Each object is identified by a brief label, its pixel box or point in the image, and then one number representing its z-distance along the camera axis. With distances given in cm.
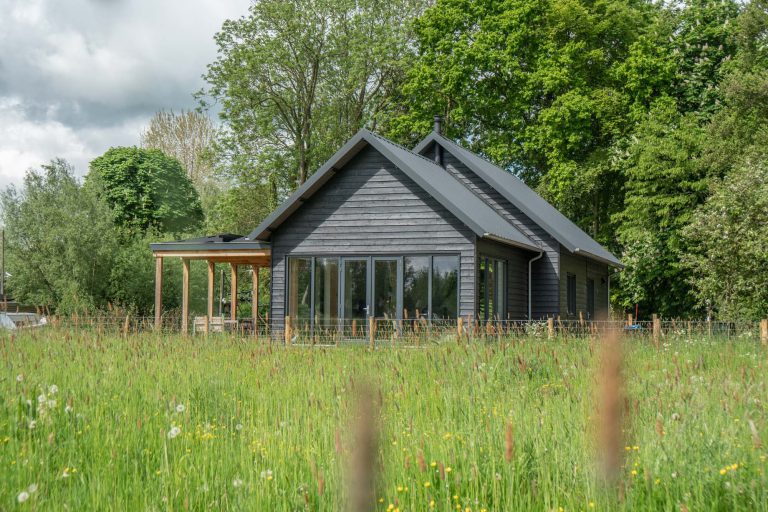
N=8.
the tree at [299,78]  3419
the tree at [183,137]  5197
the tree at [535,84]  3291
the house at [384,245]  2006
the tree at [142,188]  4244
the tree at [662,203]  2967
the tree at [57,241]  3359
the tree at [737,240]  2488
